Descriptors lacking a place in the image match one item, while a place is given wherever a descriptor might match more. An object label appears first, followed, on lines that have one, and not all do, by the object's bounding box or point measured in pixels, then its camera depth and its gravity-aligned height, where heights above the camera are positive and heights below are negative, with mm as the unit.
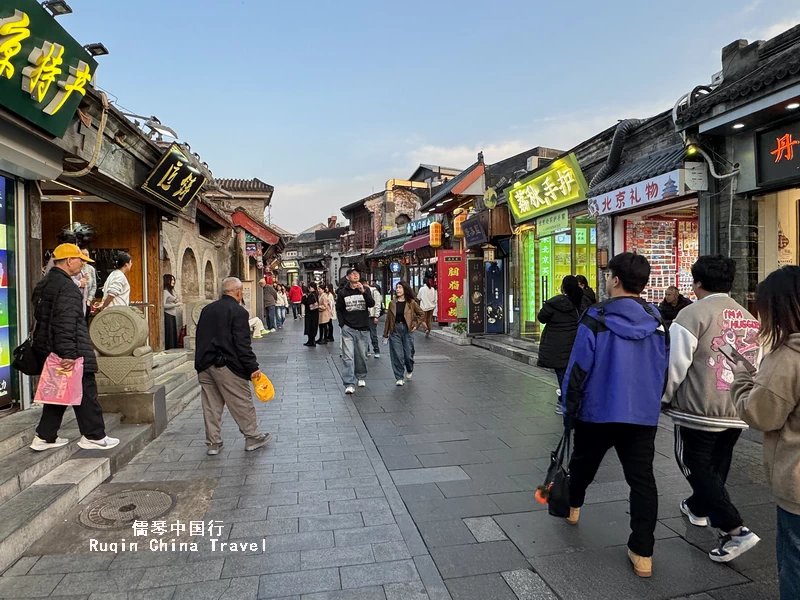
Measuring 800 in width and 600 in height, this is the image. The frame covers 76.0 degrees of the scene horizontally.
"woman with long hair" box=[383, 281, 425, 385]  8719 -585
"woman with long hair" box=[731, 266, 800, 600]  2078 -483
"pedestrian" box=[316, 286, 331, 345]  13761 -555
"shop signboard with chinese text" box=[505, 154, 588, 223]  10097 +2196
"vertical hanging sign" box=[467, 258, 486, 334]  14680 -220
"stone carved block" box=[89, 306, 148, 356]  5516 -346
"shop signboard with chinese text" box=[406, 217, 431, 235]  24875 +3427
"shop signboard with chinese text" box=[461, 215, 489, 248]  14281 +1755
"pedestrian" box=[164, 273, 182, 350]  9733 -264
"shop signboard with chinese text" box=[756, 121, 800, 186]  5727 +1536
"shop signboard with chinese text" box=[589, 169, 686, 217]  6965 +1436
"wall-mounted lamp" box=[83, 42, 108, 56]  5556 +2747
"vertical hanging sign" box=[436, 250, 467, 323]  15734 +249
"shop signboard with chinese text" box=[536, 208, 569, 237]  10820 +1499
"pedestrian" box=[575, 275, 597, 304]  6730 +5
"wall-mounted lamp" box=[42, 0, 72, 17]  5107 +2975
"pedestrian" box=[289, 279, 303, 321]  23447 +83
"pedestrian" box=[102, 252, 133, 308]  6520 +196
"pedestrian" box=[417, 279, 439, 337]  16438 -187
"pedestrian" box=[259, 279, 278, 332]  18812 -328
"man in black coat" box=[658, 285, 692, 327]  6977 -212
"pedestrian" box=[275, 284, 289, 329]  21359 -450
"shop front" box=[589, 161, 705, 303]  8453 +955
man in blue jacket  2949 -537
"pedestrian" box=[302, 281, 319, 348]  14195 -527
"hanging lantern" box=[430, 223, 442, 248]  18781 +2185
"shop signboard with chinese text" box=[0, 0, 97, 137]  3977 +2012
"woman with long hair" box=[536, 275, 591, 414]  5949 -407
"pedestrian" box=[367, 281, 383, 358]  9343 -811
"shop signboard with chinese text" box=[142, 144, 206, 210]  7891 +1946
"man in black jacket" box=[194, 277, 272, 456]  5074 -672
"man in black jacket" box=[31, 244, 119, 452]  4188 -267
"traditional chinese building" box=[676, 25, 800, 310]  5805 +1568
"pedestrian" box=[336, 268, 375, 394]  7938 -466
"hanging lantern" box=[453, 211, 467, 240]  16500 +2233
